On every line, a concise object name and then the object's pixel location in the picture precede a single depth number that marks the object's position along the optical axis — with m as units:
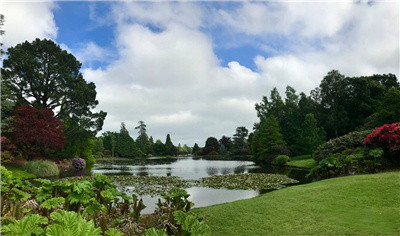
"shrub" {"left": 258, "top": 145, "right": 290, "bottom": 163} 31.84
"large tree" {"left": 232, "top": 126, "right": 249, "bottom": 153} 72.94
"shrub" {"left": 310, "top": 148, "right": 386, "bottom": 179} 11.12
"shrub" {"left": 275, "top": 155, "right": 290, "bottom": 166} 27.69
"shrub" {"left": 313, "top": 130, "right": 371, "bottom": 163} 15.56
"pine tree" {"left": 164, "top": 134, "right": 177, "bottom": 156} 75.62
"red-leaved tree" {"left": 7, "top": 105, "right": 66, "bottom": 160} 19.39
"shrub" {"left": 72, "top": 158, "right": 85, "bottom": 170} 24.42
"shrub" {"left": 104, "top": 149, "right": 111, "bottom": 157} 64.91
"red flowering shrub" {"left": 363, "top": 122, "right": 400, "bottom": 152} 10.59
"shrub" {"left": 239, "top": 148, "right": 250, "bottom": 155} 67.31
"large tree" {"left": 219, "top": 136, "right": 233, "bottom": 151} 84.07
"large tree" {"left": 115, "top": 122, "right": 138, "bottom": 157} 64.19
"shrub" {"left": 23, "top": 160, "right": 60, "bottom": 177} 17.99
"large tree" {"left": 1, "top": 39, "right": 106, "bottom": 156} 25.00
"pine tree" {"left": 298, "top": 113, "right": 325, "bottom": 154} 28.92
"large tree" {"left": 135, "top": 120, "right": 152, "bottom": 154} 74.62
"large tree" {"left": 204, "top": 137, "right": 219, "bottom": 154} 82.13
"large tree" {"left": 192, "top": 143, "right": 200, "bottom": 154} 89.25
